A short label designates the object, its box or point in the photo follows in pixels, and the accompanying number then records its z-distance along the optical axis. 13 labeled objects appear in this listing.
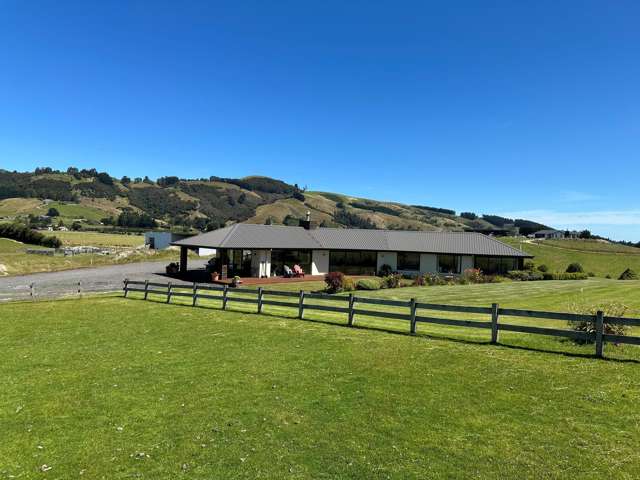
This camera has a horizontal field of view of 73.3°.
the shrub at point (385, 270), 43.72
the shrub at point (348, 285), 33.53
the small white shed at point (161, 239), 72.82
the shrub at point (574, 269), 46.74
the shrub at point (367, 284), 34.50
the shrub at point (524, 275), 40.94
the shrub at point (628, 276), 43.31
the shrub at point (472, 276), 39.16
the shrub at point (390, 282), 36.69
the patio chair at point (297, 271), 41.84
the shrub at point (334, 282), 32.84
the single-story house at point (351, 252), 40.06
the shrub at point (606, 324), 11.82
